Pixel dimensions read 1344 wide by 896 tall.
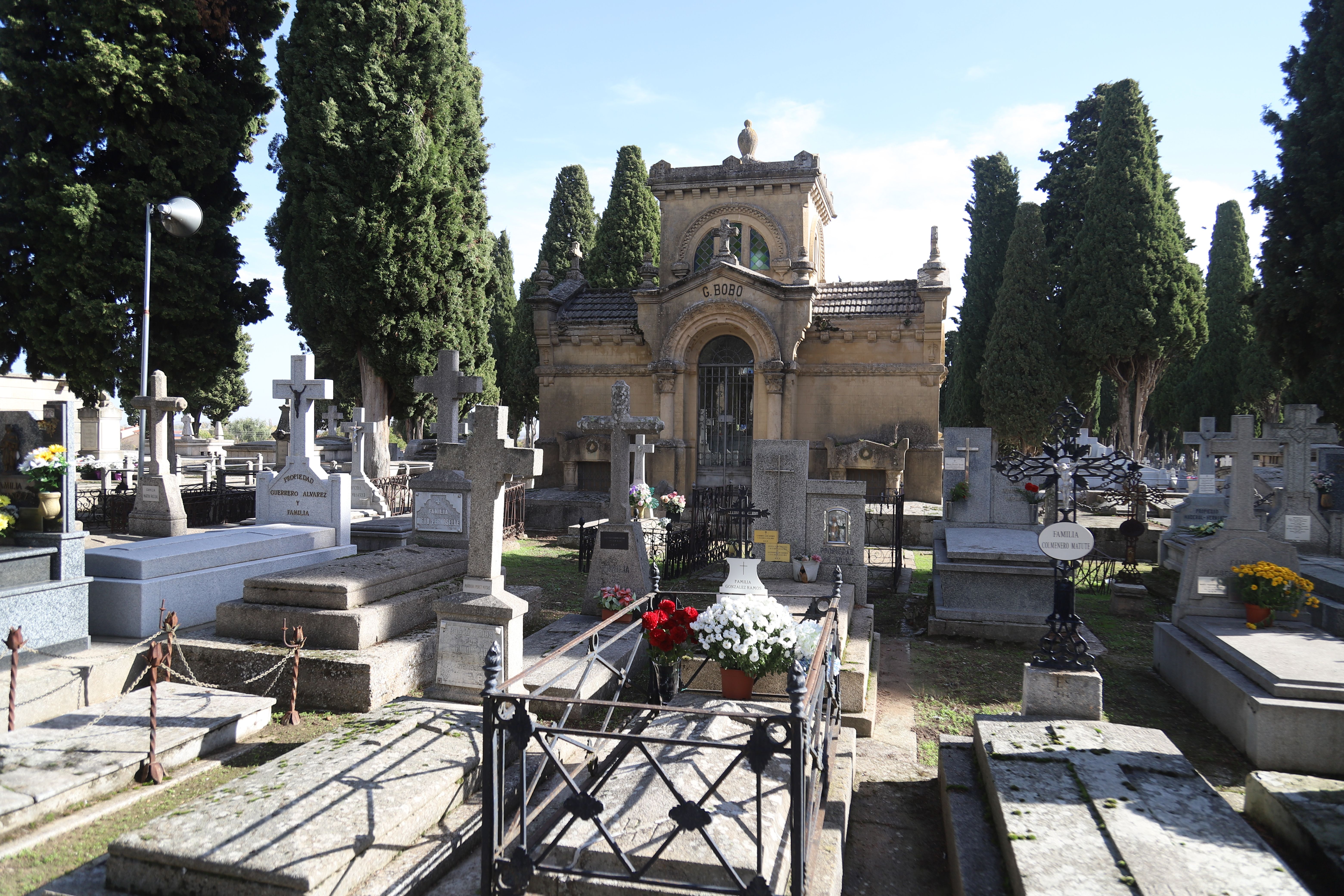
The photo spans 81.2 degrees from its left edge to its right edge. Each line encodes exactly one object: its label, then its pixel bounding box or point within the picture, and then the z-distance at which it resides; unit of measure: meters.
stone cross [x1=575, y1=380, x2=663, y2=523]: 9.46
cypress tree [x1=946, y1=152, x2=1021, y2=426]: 27.98
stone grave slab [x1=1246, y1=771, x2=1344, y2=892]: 3.63
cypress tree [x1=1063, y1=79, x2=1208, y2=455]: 23.39
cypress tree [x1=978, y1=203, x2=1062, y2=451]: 24.52
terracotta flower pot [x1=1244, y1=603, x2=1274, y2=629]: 6.98
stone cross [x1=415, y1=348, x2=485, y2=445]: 10.86
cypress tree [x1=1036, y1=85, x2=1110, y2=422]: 25.36
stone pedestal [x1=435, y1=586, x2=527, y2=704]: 5.59
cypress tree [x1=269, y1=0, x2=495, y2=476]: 16.30
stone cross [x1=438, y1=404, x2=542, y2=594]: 5.79
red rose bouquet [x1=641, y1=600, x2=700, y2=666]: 5.41
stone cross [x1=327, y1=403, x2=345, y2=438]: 22.67
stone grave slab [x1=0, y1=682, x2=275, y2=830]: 4.32
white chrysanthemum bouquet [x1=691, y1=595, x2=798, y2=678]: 4.86
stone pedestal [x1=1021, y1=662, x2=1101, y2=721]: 5.09
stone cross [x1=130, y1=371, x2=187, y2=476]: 12.38
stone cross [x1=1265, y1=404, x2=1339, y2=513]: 10.24
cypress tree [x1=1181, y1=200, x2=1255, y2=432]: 31.09
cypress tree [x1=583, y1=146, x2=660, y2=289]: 29.22
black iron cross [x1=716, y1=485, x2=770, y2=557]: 8.56
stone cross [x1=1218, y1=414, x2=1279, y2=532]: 7.85
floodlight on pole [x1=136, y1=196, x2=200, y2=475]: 12.27
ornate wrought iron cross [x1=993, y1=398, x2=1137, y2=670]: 5.23
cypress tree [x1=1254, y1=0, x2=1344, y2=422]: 13.41
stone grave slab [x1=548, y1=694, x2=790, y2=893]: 3.14
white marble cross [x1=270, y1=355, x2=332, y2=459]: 10.48
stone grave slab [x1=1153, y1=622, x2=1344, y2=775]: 5.25
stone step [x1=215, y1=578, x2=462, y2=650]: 6.48
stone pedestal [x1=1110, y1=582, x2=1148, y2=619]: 9.90
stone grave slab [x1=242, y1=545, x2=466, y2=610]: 6.67
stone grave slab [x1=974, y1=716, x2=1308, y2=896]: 3.19
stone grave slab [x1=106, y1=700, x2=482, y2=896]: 3.25
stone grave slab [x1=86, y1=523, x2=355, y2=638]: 6.95
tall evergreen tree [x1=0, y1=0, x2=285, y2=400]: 14.23
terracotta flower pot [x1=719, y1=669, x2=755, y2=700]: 4.96
